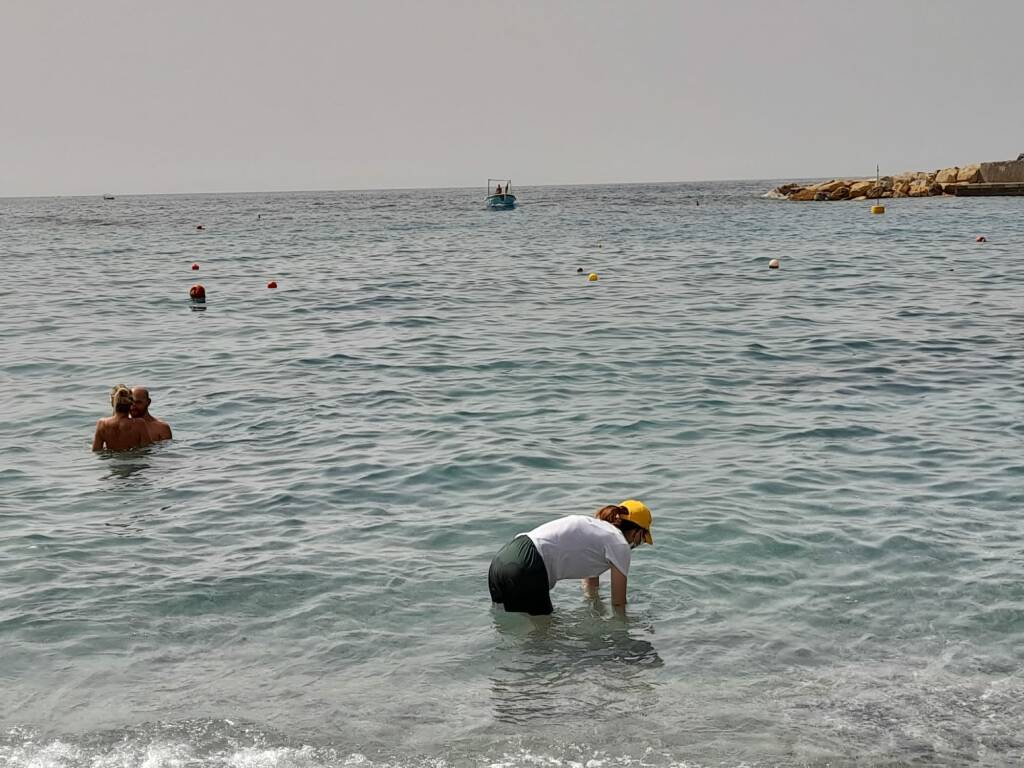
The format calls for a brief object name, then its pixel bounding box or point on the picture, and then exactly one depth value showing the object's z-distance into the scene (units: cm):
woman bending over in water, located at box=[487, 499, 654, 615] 921
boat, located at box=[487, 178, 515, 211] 11300
